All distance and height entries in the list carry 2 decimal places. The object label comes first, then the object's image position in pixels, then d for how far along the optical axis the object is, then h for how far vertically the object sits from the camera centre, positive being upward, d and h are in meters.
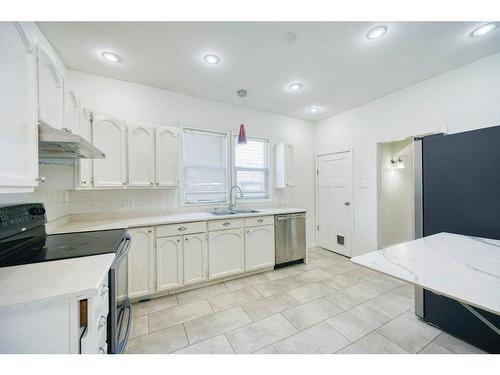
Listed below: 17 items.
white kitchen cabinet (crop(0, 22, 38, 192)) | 0.87 +0.38
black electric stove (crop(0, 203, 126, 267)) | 1.12 -0.39
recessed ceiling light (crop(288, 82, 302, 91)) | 2.72 +1.43
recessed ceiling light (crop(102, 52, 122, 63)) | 2.05 +1.41
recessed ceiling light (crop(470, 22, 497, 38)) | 1.72 +1.41
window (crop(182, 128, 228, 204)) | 3.00 +0.34
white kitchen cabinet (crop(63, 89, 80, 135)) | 1.62 +0.68
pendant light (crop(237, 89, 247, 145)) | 2.72 +0.78
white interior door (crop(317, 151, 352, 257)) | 3.61 -0.30
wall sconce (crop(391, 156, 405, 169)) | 3.81 +0.47
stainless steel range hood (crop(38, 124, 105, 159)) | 1.16 +0.31
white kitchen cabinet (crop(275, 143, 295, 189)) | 3.53 +0.41
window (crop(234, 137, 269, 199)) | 3.44 +0.36
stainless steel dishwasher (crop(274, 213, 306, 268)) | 3.03 -0.81
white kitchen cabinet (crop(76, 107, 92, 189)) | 1.95 +0.27
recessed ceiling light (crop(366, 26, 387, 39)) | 1.71 +1.39
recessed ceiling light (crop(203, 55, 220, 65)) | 2.11 +1.41
